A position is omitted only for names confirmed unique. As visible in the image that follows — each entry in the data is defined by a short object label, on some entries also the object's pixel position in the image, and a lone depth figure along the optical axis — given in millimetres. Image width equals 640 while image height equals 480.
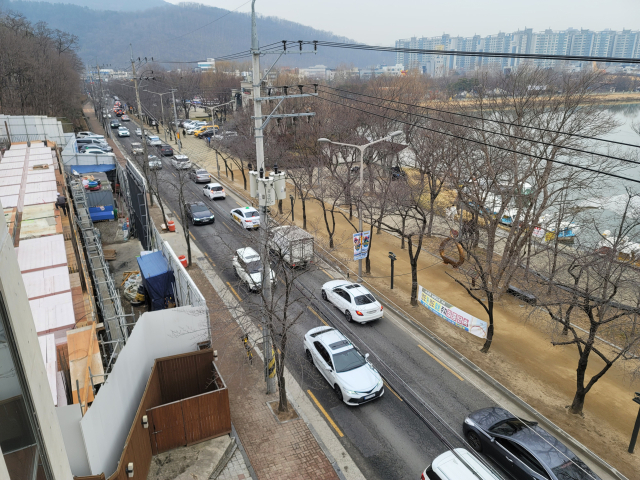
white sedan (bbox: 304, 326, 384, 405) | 13180
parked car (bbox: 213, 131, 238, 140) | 45612
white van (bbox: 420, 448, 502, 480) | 9609
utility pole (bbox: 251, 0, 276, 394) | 11711
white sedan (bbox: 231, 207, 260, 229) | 28438
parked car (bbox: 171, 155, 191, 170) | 42144
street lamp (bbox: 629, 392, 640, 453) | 11453
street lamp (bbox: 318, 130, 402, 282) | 20781
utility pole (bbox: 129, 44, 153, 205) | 29169
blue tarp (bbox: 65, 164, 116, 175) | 33562
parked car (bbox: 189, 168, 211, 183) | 40812
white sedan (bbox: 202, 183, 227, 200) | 35625
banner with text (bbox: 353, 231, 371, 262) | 20047
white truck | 21266
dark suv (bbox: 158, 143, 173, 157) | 50950
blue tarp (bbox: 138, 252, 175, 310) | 17344
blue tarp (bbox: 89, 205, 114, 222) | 29098
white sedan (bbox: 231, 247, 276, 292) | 20103
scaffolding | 14016
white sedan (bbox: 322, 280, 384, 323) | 17766
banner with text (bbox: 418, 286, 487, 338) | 16625
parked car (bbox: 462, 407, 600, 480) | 10109
